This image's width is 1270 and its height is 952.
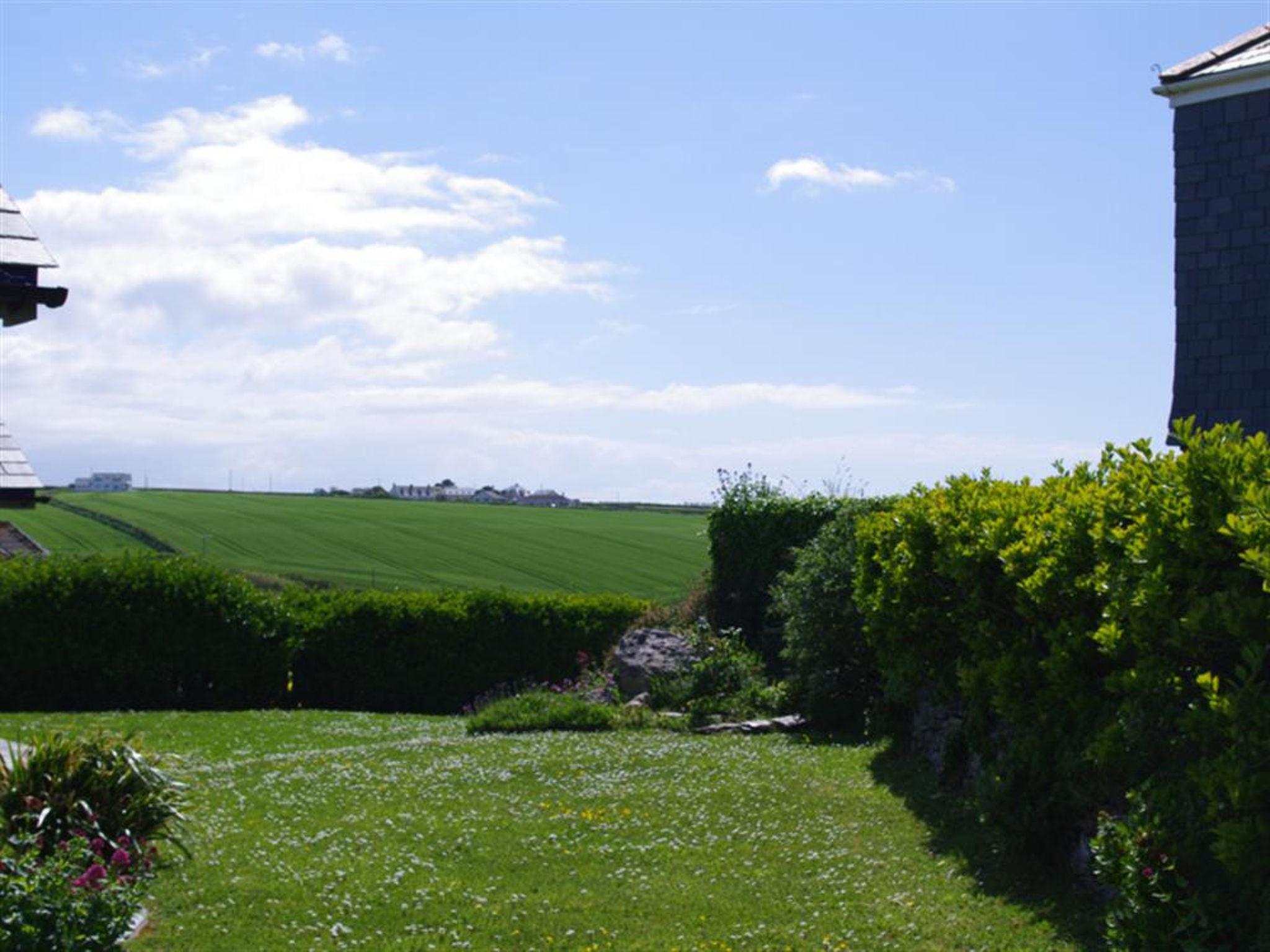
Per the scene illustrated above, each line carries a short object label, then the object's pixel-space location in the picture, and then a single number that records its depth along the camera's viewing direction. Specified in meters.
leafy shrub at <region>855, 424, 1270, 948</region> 5.65
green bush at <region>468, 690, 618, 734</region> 17.12
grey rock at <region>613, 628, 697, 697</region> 18.98
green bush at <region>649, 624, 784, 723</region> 17.12
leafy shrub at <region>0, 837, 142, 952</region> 7.08
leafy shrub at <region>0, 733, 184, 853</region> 9.20
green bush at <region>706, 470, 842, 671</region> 20.81
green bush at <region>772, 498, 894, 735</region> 15.48
